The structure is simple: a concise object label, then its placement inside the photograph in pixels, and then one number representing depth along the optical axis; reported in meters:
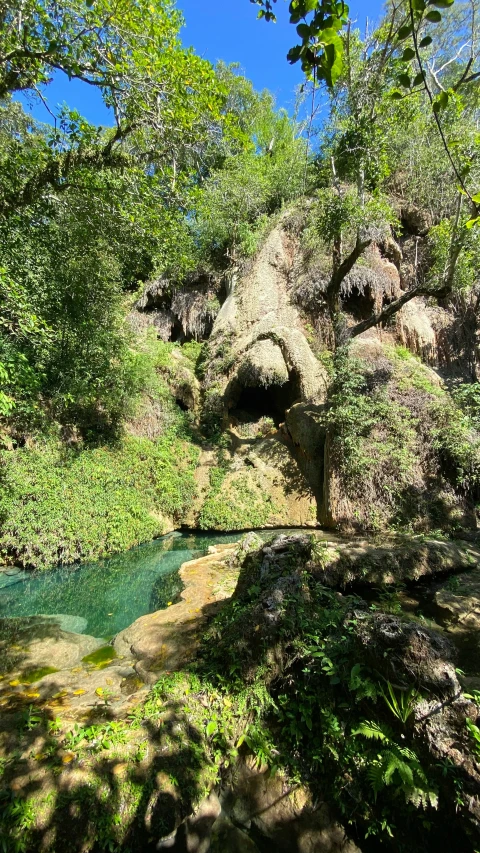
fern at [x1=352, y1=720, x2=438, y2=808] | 2.36
